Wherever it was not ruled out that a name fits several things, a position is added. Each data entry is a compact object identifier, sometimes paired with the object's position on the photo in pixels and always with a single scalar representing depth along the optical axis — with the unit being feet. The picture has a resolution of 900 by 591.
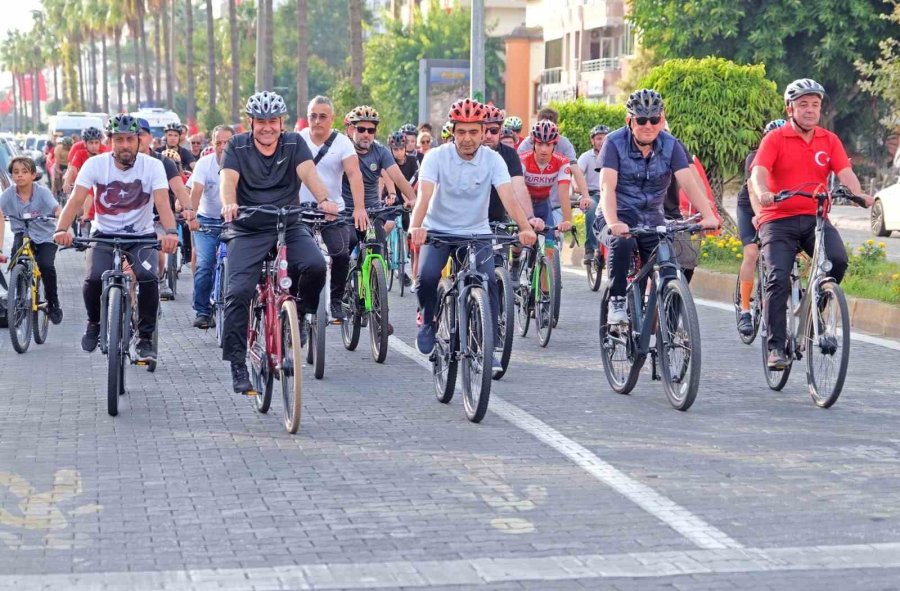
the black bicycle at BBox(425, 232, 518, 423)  28.84
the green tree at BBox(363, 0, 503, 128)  261.24
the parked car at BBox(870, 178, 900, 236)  91.97
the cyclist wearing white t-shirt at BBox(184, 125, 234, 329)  42.32
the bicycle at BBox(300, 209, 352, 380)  34.27
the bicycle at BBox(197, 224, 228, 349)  38.40
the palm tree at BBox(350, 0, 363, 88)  139.44
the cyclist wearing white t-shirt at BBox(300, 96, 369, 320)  38.88
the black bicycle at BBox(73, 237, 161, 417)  29.91
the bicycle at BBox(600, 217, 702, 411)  29.73
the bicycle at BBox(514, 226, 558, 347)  41.29
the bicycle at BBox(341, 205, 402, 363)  37.52
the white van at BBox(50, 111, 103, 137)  191.72
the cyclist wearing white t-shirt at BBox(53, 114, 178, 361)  32.37
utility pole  91.45
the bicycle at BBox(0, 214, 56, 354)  40.47
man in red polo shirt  32.22
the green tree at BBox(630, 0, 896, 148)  142.82
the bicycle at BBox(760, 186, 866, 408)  30.09
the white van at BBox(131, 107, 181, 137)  202.69
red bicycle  27.76
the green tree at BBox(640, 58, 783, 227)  74.69
